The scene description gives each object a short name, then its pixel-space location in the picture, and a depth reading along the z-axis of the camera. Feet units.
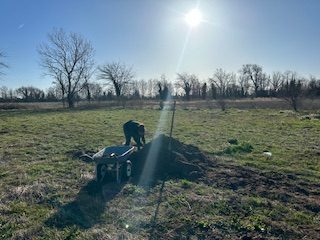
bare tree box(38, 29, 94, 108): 148.87
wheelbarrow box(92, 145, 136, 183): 19.99
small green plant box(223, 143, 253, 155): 31.01
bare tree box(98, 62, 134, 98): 196.65
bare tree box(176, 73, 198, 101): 264.64
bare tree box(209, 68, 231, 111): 262.22
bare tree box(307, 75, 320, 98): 184.85
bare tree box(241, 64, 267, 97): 277.64
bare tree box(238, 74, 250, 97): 261.65
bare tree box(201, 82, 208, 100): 260.62
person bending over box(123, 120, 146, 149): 28.43
